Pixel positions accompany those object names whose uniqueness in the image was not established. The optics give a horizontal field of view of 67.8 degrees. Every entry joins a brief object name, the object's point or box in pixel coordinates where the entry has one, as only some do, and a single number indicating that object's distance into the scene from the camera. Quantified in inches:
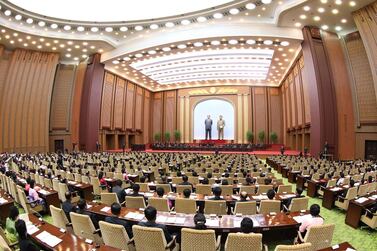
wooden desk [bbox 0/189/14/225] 243.1
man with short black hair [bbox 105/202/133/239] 174.7
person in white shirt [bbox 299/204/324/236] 171.0
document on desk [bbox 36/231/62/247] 143.1
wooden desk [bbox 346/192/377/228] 243.8
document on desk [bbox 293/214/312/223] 183.6
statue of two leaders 1411.2
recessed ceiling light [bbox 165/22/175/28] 787.0
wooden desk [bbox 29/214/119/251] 136.3
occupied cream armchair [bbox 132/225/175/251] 141.9
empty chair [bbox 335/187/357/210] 284.4
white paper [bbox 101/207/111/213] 206.7
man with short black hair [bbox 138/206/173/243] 158.2
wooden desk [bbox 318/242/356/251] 132.3
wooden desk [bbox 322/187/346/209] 309.9
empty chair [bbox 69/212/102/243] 163.3
